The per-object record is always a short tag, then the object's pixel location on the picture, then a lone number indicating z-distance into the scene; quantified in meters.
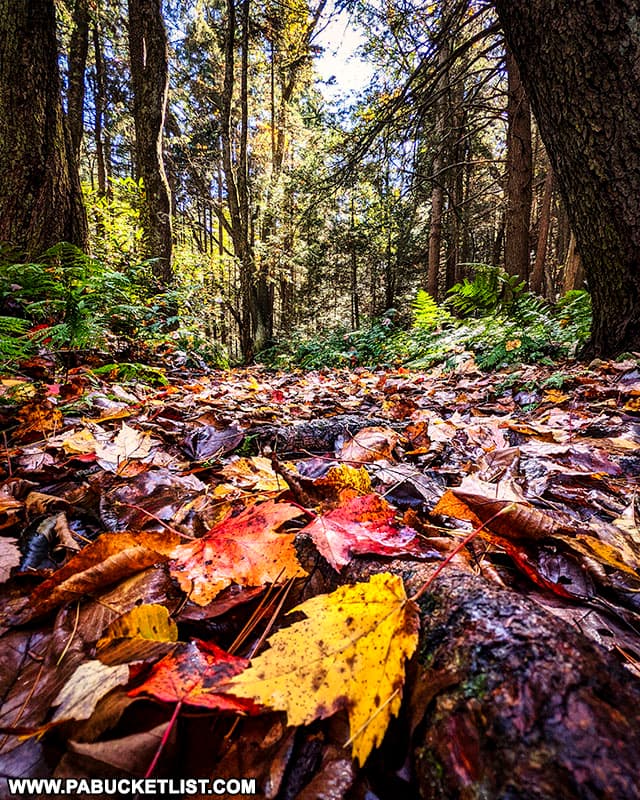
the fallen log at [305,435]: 1.59
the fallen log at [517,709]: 0.29
